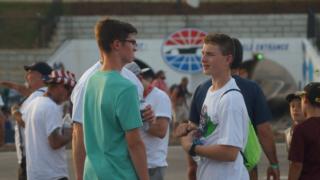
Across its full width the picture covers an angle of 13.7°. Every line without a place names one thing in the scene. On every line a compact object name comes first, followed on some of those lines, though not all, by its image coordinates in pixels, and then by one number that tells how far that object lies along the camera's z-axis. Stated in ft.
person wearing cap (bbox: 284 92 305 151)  38.10
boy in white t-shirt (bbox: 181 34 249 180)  28.75
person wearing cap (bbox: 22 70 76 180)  37.34
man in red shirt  31.09
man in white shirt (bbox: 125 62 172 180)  37.59
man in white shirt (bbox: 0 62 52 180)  42.16
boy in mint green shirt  26.27
